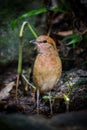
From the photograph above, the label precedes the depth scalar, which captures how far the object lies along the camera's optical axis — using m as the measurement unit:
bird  9.43
